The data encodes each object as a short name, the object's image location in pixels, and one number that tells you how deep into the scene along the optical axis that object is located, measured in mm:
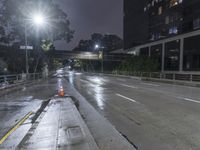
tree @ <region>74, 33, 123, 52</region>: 165875
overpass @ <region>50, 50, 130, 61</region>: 77938
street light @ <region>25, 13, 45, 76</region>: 25344
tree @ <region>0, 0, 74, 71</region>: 33575
